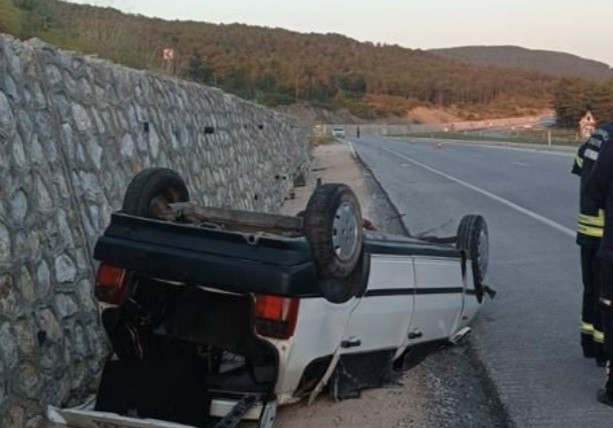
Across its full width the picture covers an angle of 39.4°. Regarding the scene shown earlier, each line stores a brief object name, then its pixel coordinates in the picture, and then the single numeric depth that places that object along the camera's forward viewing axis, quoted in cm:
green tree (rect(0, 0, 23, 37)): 997
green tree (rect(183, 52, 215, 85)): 3281
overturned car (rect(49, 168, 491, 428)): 423
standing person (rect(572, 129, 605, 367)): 551
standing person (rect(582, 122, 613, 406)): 495
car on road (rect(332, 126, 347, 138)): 9428
